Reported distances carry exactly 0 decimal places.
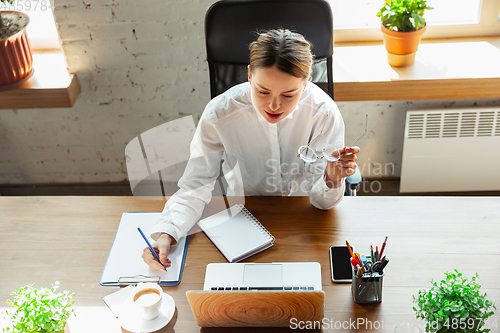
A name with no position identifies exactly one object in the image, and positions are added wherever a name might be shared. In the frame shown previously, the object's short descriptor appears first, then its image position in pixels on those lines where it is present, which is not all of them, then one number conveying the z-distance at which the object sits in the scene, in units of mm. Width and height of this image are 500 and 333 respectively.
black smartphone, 1141
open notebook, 1226
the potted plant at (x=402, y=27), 1991
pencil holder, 1044
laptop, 986
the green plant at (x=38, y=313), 917
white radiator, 2234
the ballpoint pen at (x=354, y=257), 1052
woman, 1241
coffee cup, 1045
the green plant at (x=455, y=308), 875
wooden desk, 1093
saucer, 1049
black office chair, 1449
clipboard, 1173
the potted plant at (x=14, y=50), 2012
